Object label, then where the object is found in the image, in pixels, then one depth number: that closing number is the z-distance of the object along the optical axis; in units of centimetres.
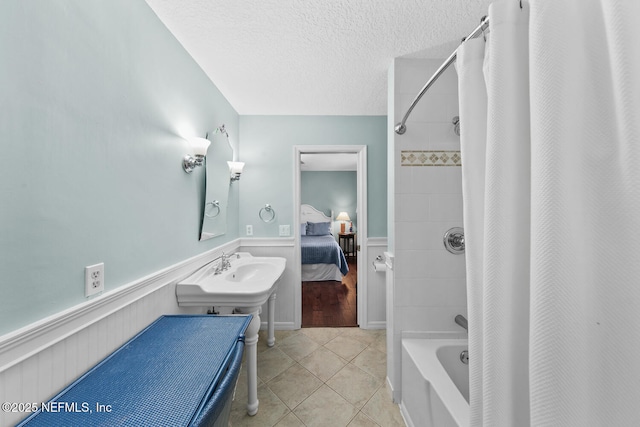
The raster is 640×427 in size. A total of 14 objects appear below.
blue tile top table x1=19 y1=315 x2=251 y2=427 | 63
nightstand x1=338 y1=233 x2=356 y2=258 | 601
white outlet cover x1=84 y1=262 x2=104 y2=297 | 86
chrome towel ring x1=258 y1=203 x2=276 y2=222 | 252
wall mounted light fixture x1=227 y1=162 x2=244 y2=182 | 225
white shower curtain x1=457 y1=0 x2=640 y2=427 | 42
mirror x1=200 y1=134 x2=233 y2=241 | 178
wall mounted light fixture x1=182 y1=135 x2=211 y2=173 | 151
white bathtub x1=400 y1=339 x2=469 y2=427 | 104
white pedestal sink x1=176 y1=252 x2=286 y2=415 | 141
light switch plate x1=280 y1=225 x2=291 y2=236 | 252
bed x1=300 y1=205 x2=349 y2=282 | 421
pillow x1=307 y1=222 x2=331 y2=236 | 573
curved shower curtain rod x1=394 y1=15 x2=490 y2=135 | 66
